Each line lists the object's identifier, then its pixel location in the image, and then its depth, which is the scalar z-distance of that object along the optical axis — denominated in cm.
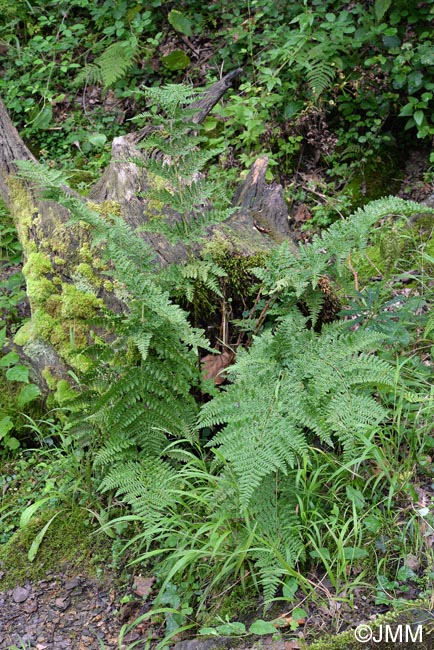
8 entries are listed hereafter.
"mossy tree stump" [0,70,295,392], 406
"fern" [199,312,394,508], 289
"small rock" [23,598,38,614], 323
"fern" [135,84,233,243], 343
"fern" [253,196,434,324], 345
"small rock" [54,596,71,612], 321
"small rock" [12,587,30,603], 330
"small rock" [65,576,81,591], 330
